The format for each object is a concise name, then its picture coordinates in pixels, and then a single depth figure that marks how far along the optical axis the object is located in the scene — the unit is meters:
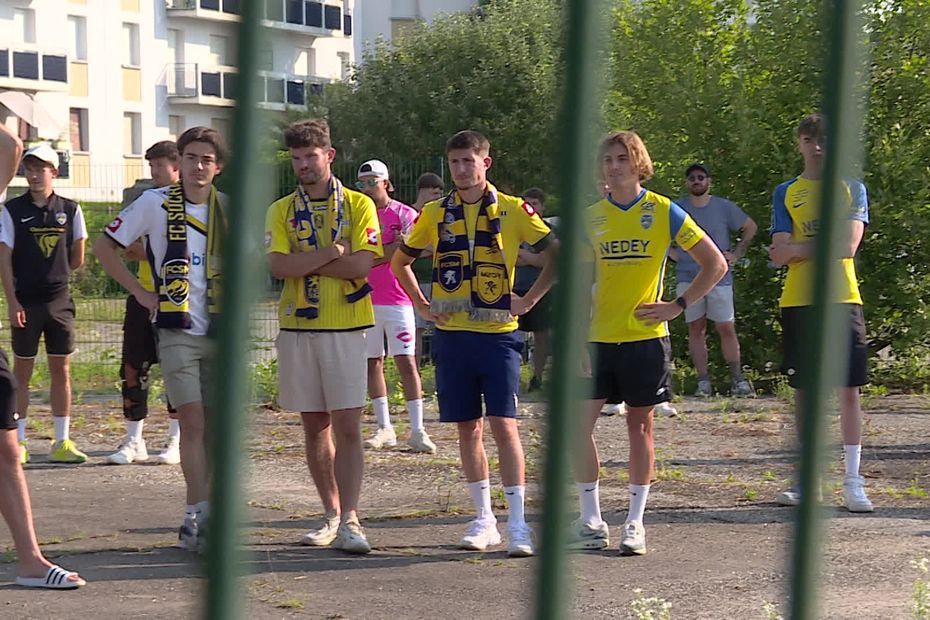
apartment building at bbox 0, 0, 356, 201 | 49.38
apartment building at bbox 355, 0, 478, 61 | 64.69
